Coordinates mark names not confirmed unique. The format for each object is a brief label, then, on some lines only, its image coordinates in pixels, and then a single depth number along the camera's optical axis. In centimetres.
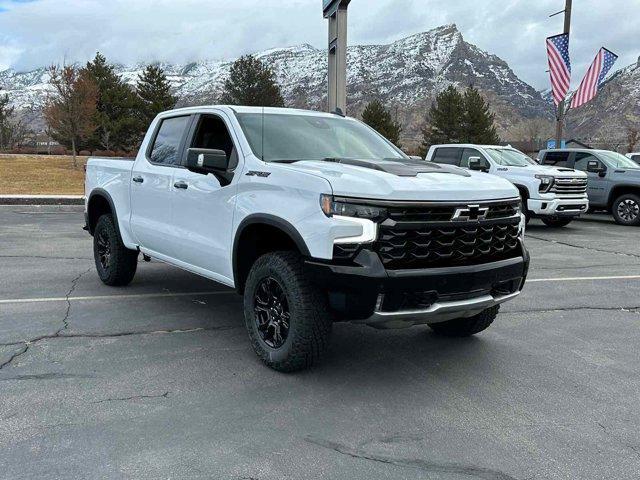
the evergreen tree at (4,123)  5550
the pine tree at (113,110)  5025
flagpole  2241
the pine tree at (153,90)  5581
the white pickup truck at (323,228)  378
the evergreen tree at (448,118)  6044
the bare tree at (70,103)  3428
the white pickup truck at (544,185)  1324
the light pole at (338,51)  1519
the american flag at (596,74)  2022
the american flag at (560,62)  2078
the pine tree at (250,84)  6769
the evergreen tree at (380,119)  5709
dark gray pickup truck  1464
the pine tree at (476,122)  5969
